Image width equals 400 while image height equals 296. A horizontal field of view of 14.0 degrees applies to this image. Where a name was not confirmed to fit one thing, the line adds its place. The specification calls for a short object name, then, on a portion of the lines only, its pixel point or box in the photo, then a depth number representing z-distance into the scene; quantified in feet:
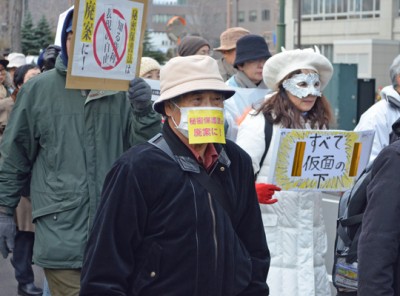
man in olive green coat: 24.73
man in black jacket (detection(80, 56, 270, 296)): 17.10
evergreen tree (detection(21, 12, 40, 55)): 217.25
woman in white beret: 28.47
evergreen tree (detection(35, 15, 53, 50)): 215.53
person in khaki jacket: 39.24
